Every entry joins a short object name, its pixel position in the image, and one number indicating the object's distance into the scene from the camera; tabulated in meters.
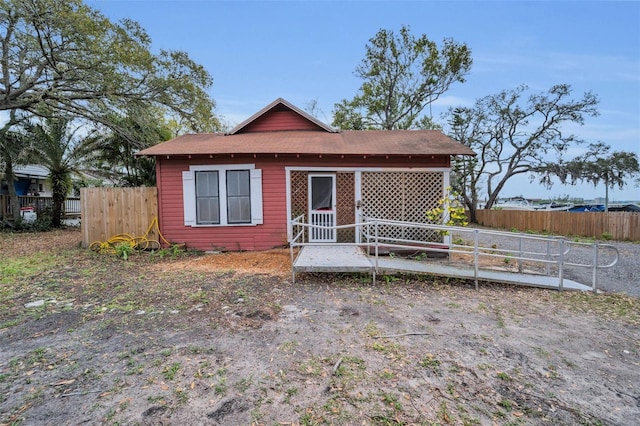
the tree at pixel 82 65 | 10.01
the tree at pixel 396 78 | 22.81
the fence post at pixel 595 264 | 5.39
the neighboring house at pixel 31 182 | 17.28
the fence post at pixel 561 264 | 5.37
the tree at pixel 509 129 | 22.20
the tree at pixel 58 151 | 13.12
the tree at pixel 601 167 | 22.19
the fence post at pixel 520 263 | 6.19
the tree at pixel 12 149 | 12.88
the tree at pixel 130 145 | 13.02
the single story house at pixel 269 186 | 8.79
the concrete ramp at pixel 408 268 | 5.69
